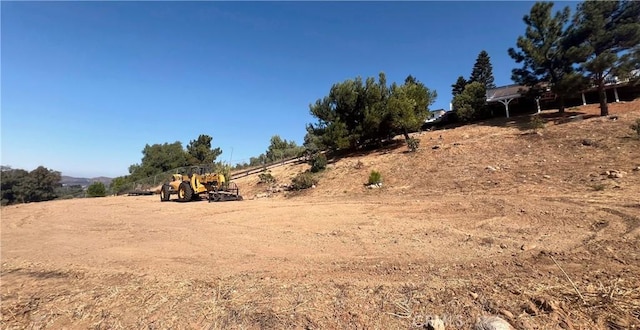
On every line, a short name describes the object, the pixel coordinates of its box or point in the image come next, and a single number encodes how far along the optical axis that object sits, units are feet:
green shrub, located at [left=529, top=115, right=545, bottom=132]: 59.31
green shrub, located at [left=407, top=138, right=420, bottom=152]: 60.93
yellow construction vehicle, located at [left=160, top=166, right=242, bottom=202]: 48.39
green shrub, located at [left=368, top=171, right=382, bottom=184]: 45.87
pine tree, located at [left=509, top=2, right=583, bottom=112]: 76.69
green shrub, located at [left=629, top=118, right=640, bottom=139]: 39.17
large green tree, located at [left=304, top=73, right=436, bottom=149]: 72.28
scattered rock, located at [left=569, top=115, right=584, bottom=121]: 68.10
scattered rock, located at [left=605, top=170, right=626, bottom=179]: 29.63
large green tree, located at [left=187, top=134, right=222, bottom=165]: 158.92
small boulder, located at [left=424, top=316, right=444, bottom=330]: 9.06
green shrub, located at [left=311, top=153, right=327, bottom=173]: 61.98
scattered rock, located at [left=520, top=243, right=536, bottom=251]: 15.04
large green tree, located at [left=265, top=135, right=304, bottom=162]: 206.21
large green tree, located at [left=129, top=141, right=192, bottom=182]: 168.04
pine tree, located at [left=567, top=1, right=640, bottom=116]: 65.41
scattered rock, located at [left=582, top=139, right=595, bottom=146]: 42.17
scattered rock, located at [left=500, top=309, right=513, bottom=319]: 9.33
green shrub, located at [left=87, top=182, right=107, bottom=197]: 107.45
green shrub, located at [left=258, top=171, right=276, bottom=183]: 64.90
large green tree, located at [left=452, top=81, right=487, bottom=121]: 103.60
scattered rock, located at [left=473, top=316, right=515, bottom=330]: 8.76
